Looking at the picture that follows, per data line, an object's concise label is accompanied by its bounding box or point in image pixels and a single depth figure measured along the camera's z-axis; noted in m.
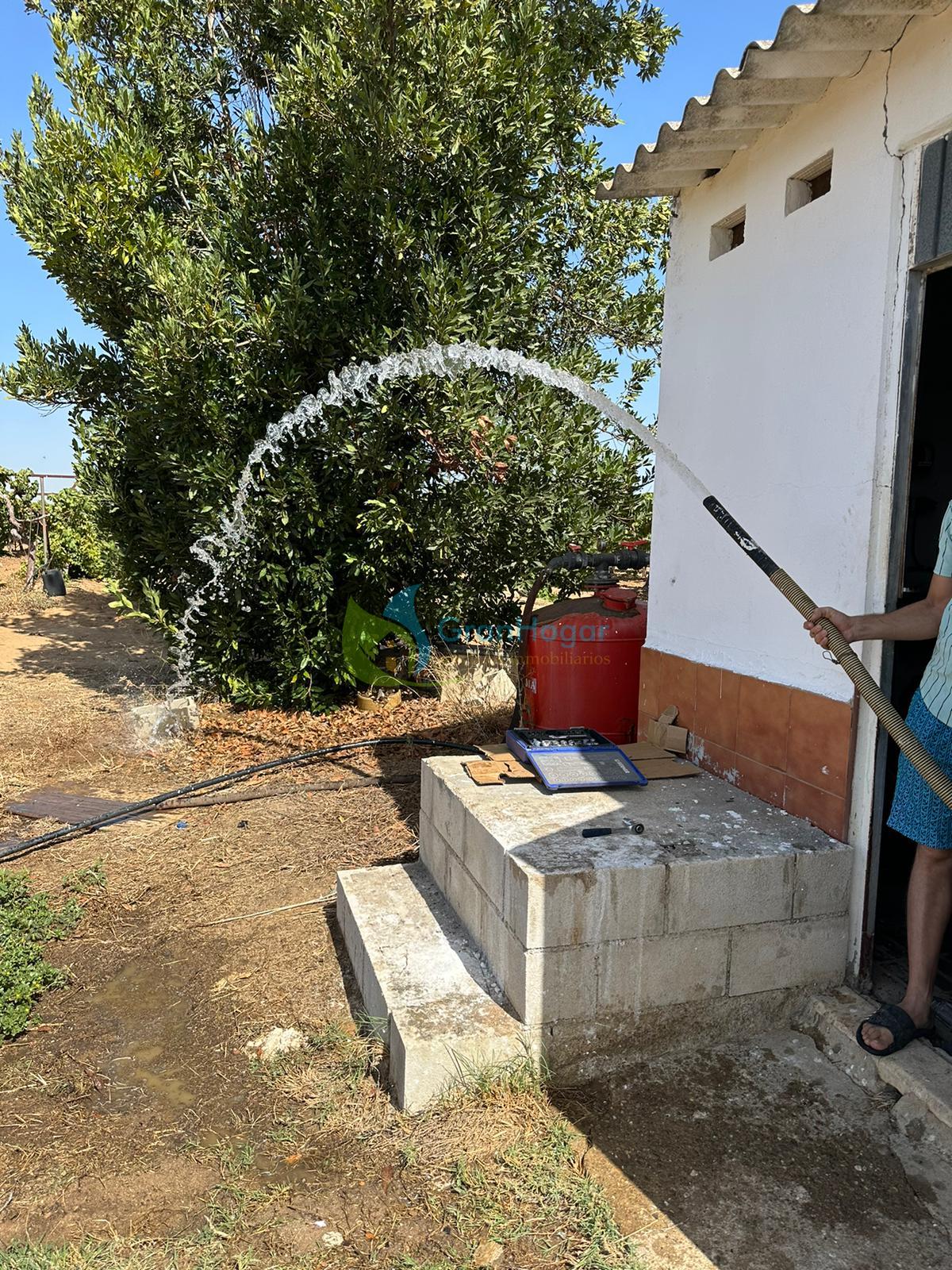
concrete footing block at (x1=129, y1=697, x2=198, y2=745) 6.63
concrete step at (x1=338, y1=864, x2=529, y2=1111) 2.44
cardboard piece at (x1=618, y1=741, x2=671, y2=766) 3.68
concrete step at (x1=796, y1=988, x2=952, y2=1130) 2.29
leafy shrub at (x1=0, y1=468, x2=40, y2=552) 14.77
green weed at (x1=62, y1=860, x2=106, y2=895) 4.06
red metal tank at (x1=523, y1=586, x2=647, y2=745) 4.71
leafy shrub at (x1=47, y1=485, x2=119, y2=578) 14.57
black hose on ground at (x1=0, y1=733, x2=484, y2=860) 4.49
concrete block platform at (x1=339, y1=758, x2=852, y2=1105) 2.50
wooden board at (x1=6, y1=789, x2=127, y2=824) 5.00
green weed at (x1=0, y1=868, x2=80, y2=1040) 3.03
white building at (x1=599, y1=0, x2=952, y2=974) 2.59
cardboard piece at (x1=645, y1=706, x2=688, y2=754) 3.79
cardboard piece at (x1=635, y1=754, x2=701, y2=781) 3.46
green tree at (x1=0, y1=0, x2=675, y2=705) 5.88
